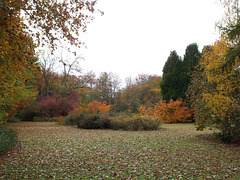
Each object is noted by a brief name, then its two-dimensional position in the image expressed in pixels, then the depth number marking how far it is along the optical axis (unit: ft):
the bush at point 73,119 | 53.93
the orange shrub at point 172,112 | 67.77
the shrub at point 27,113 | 86.88
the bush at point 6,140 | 20.74
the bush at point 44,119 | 81.25
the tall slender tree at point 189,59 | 77.63
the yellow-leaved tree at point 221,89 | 25.53
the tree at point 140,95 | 90.81
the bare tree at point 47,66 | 96.53
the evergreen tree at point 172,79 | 78.61
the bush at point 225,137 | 27.94
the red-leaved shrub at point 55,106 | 83.71
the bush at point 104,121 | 47.85
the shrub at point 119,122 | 45.39
